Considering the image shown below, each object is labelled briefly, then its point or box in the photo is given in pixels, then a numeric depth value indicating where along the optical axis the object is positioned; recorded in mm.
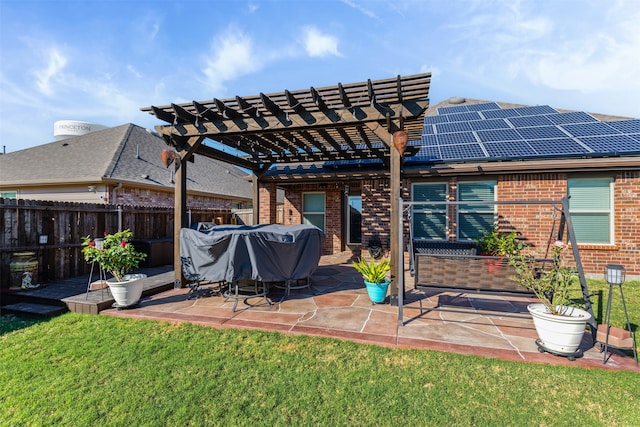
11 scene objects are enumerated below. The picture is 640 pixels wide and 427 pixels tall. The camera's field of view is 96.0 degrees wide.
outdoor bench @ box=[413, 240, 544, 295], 3815
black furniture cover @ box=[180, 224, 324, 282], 4617
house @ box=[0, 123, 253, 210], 10320
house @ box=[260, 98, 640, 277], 6742
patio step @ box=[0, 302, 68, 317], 4395
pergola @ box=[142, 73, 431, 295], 4637
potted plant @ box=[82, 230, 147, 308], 4484
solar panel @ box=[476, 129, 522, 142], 8594
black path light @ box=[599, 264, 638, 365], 3010
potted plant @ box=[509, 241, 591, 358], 3039
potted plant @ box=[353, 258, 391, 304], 4766
